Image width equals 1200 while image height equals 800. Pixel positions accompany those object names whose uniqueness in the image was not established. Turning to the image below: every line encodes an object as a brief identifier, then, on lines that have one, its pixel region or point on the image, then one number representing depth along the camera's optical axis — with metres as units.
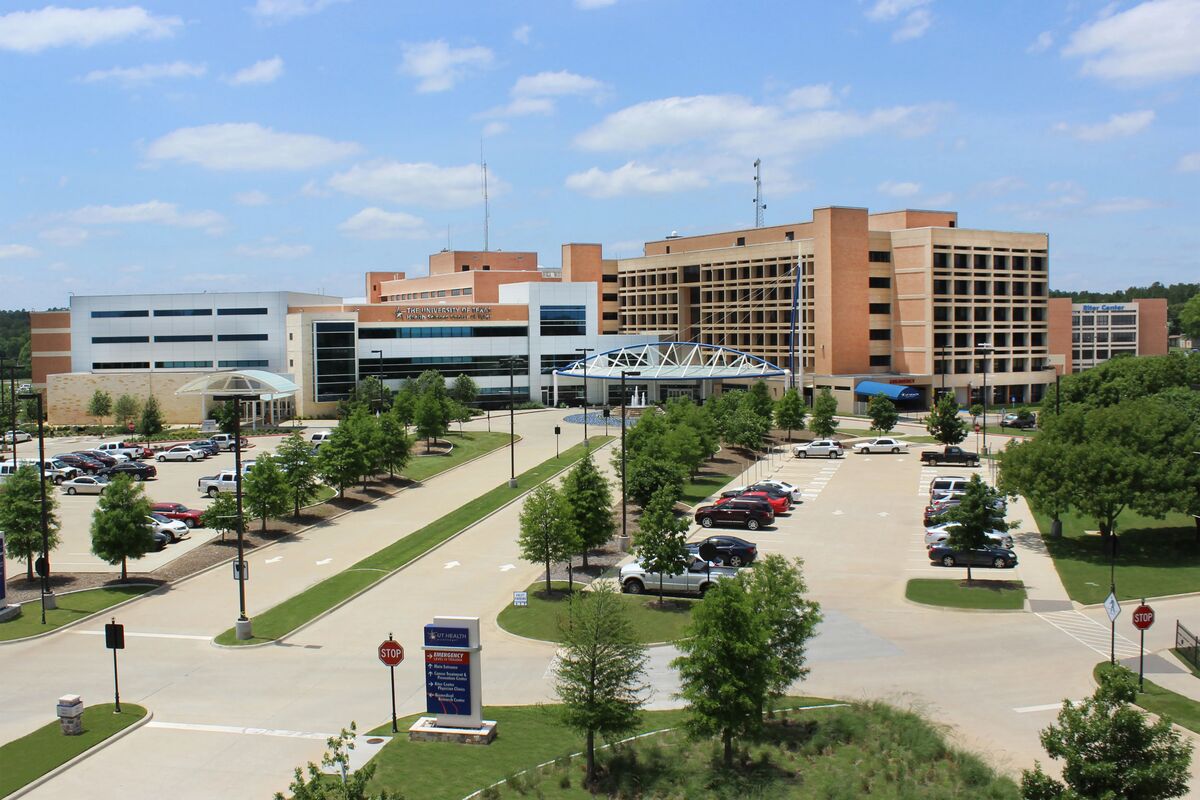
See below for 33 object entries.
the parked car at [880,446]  69.25
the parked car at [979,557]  36.94
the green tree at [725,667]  20.23
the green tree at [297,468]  46.88
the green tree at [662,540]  32.69
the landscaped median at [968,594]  32.34
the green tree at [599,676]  20.08
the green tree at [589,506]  36.28
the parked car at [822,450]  66.69
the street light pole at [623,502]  40.69
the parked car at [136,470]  58.41
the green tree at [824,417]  69.25
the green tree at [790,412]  72.38
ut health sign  22.25
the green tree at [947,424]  64.12
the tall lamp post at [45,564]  32.88
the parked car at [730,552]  37.62
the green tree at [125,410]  84.12
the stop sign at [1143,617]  24.82
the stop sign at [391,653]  23.25
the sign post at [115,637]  24.56
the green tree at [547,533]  34.59
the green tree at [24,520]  36.16
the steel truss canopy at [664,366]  89.31
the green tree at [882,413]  74.56
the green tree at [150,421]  78.94
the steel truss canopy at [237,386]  82.38
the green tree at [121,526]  35.66
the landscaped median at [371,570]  31.30
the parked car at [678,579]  33.91
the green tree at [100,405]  85.38
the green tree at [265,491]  43.50
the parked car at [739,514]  44.25
